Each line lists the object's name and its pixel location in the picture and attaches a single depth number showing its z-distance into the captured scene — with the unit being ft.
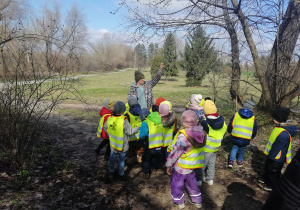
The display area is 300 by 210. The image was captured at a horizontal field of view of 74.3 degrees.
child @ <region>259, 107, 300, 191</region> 11.14
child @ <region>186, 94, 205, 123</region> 15.49
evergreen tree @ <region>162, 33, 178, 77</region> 107.76
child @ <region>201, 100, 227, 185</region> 11.89
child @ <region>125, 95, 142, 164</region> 14.01
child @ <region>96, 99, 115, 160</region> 14.32
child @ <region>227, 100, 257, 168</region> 13.33
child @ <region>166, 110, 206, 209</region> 9.73
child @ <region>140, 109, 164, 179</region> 12.52
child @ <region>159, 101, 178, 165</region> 12.31
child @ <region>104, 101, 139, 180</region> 11.76
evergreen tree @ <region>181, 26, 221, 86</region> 83.07
